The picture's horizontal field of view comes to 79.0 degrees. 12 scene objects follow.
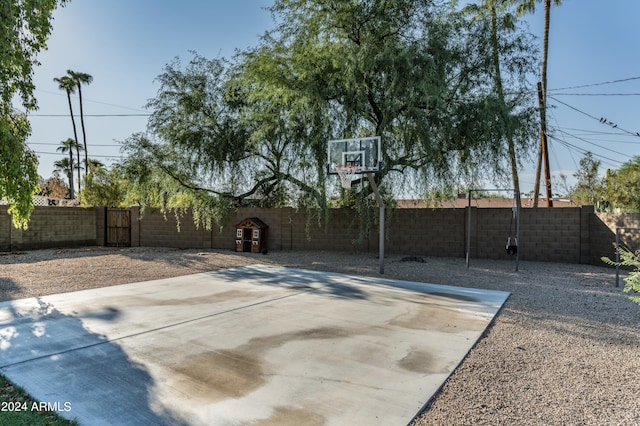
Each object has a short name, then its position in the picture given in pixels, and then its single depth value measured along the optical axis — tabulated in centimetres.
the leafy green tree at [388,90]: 927
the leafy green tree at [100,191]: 1714
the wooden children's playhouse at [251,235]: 1305
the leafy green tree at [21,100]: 521
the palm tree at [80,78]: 2567
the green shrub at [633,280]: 287
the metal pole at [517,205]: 937
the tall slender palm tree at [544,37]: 1416
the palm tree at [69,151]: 3181
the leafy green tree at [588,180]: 1905
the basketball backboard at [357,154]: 895
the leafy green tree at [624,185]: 1625
